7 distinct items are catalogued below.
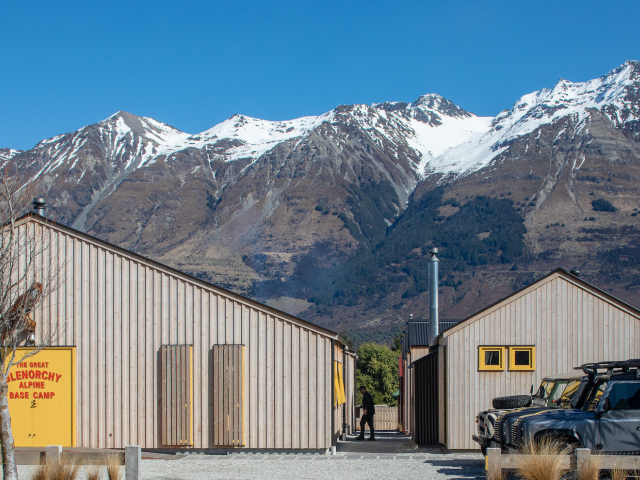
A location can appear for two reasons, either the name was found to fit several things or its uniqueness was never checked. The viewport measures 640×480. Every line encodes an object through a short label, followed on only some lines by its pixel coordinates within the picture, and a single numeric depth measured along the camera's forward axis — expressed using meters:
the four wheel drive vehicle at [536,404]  14.22
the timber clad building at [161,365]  18.00
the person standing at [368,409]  23.53
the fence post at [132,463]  10.82
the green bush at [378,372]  67.06
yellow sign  18.19
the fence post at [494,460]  11.01
